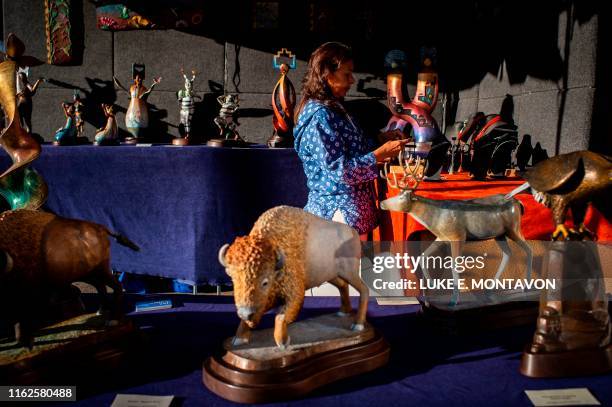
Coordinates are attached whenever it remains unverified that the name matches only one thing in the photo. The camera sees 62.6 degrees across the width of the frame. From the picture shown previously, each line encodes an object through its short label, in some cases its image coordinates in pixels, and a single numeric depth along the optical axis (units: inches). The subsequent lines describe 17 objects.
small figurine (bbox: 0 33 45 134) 132.7
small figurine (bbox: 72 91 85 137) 141.0
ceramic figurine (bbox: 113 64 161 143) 138.0
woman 65.4
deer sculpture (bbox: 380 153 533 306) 55.6
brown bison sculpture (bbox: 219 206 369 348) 34.7
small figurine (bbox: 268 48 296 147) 126.1
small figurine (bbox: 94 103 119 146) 128.0
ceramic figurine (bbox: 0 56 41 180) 45.4
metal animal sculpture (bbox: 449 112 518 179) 107.5
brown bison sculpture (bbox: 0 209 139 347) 38.2
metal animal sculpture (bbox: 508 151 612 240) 41.3
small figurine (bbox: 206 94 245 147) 127.3
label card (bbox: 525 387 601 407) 35.0
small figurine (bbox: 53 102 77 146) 129.7
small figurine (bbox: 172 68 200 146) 135.8
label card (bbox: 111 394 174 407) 34.8
